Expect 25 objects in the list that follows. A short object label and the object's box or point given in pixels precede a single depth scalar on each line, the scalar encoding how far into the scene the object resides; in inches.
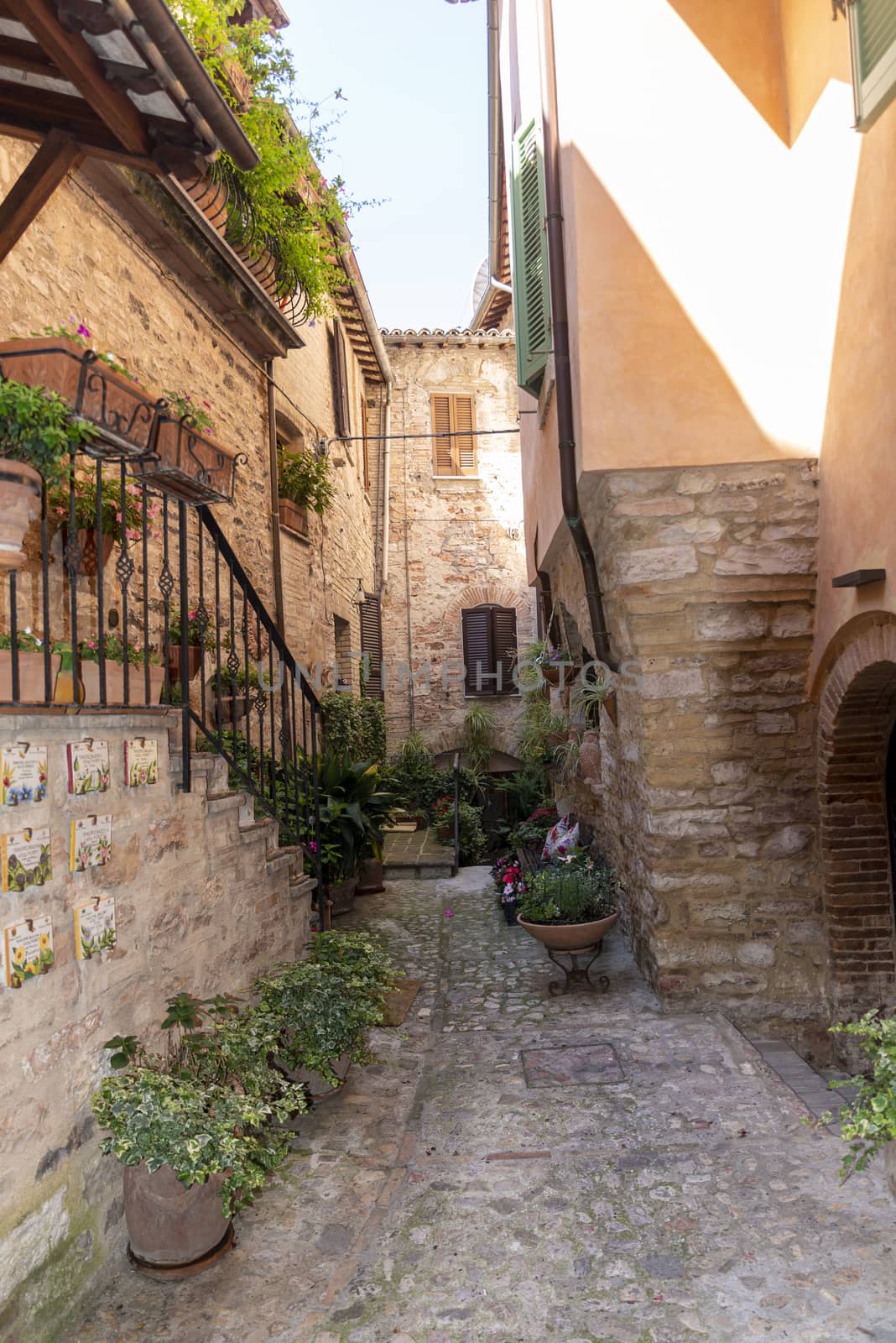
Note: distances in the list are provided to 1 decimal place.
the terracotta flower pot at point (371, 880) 345.4
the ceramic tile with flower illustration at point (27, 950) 94.7
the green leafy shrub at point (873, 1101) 100.4
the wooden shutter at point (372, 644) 558.3
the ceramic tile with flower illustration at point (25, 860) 95.2
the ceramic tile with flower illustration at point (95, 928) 108.7
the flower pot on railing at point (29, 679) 102.5
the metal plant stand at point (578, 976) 218.7
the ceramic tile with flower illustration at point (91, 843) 108.6
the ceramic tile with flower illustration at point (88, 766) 109.0
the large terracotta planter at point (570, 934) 213.9
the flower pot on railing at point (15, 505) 94.2
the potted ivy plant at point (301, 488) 370.3
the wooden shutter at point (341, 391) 486.0
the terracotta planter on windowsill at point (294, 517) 363.6
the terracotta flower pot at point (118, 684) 124.0
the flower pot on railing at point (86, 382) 102.5
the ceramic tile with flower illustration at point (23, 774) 95.7
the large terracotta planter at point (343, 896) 300.8
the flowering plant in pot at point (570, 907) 215.2
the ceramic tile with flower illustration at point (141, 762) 122.6
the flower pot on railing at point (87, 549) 197.4
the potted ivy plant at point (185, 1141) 106.2
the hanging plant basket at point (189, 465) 125.6
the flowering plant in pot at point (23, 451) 94.7
